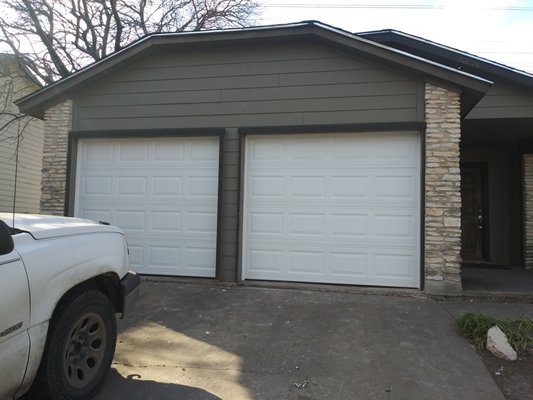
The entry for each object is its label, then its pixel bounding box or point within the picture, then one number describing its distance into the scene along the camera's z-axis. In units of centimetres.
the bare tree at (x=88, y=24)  1523
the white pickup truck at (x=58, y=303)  235
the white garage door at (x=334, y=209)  680
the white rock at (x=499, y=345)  401
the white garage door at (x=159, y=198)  743
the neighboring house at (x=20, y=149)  1386
